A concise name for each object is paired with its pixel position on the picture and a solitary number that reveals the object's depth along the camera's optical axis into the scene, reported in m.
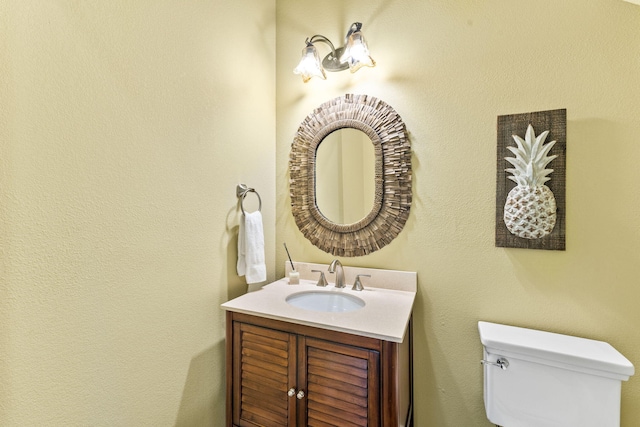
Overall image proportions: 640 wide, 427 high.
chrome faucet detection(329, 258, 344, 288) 1.57
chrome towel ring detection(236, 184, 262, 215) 1.53
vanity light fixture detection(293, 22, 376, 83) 1.45
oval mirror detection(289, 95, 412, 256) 1.52
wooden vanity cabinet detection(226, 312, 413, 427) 1.02
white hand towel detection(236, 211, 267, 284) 1.47
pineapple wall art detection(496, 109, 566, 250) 1.21
